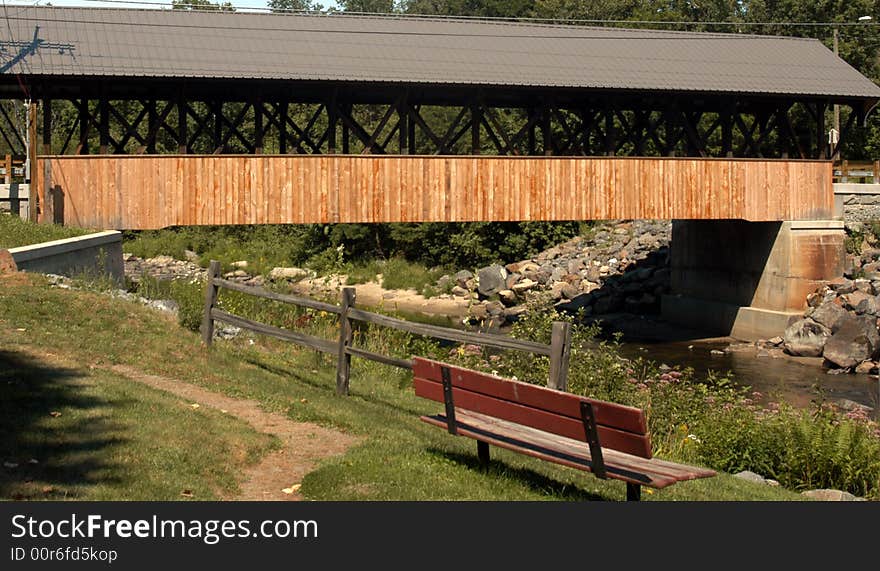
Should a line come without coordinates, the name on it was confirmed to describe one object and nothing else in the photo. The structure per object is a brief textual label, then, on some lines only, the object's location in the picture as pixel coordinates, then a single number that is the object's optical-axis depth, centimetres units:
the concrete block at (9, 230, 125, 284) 1402
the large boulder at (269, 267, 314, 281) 3755
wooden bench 634
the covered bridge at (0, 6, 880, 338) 2092
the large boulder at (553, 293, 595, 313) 3247
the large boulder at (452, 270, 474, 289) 3617
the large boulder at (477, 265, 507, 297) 3428
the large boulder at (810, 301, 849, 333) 2481
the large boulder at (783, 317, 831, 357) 2483
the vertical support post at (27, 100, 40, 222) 1972
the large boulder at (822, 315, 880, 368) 2339
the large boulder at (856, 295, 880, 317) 2503
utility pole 3416
